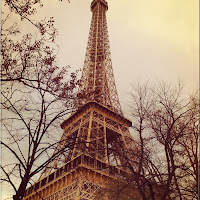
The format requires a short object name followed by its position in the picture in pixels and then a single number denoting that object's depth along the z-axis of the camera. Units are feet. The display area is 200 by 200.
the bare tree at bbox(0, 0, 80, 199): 17.86
